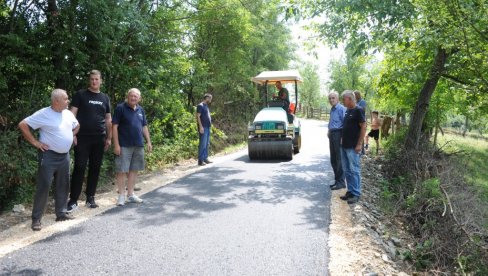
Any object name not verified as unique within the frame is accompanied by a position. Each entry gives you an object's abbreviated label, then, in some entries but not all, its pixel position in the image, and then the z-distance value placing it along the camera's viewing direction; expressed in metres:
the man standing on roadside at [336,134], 7.71
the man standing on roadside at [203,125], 10.54
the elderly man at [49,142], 5.09
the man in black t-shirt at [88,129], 5.88
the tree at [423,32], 7.55
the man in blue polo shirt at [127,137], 6.29
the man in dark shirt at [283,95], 12.48
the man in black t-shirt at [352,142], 6.67
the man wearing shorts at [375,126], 13.09
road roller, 10.95
